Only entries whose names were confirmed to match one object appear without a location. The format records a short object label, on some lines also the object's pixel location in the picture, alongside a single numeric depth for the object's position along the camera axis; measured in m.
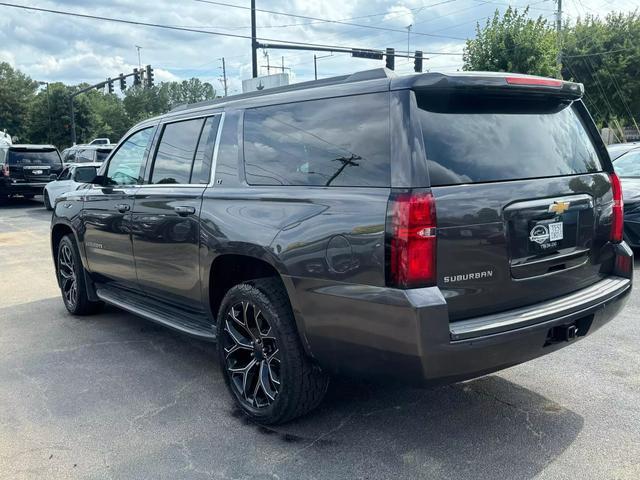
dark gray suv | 2.65
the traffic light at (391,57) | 23.84
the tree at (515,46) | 23.78
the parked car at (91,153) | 19.92
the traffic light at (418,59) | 25.52
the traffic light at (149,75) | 31.37
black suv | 18.50
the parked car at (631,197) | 7.35
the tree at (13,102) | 62.91
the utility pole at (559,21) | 26.56
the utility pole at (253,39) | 20.75
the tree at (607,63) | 32.88
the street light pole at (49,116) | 62.00
